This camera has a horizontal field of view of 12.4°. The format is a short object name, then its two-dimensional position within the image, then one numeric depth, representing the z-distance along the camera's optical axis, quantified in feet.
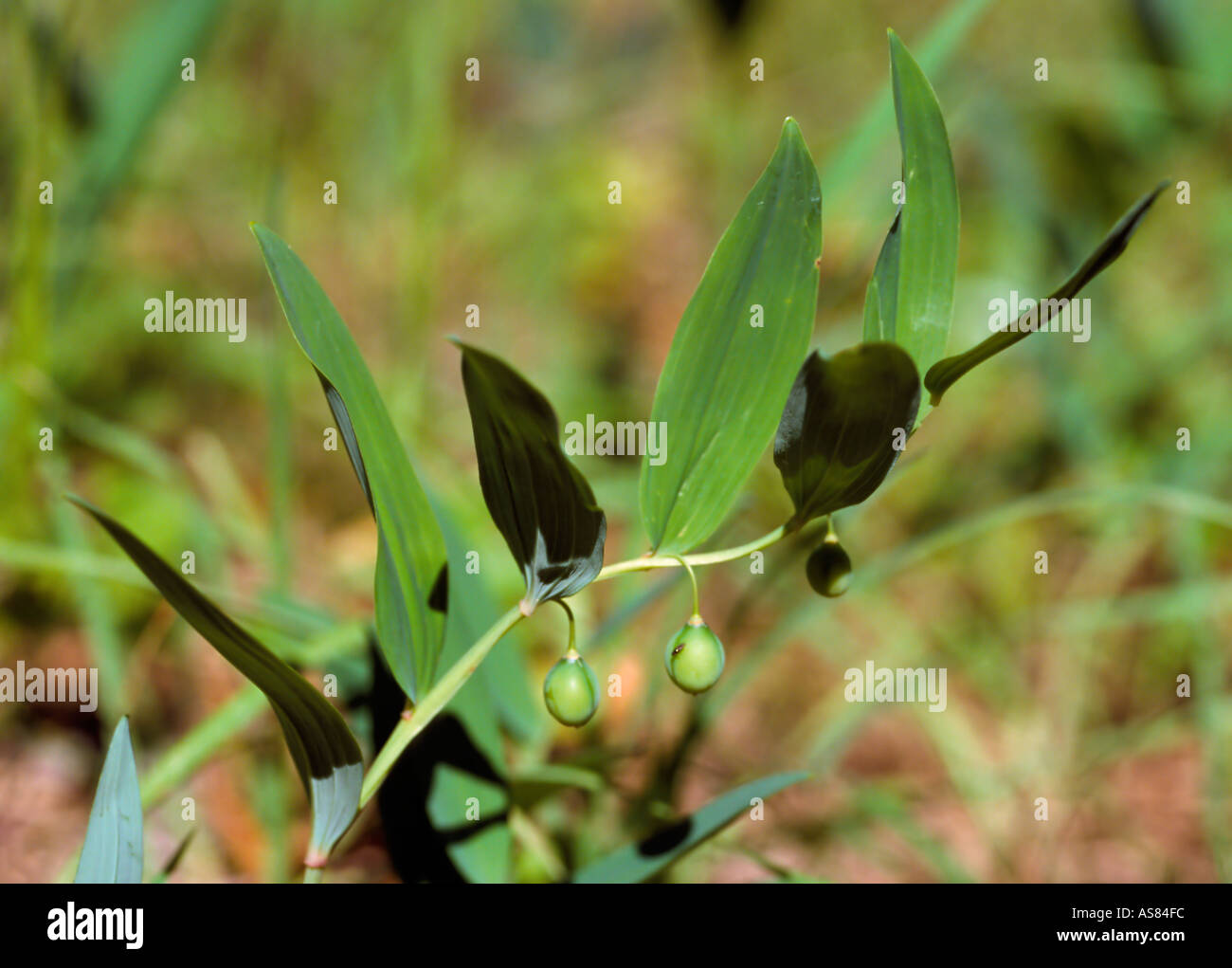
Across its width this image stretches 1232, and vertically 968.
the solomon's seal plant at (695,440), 2.61
